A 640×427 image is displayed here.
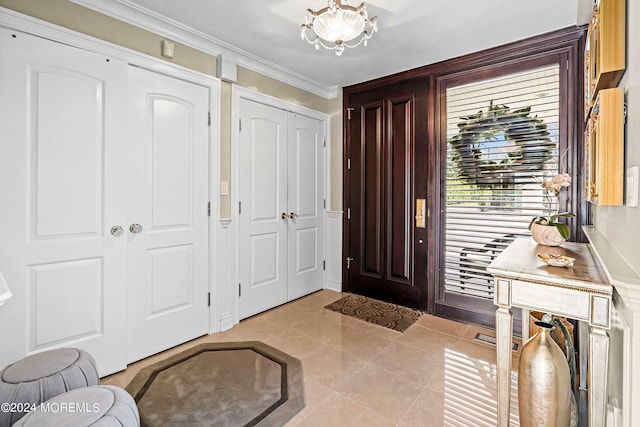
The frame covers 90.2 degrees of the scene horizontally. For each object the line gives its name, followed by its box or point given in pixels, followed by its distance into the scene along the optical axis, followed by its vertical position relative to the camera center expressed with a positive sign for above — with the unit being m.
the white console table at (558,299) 1.25 -0.36
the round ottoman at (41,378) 1.23 -0.69
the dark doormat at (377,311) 3.02 -1.01
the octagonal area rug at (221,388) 1.75 -1.10
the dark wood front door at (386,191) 3.28 +0.25
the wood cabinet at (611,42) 1.17 +0.65
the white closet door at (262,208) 3.09 +0.06
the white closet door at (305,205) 3.60 +0.10
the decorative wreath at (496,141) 2.62 +0.62
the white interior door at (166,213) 2.31 +0.00
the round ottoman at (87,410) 1.06 -0.69
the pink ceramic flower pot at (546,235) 1.92 -0.13
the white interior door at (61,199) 1.79 +0.09
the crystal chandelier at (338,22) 1.89 +1.18
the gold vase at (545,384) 1.39 -0.75
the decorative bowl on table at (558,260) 1.47 -0.22
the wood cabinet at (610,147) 1.17 +0.26
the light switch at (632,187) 0.99 +0.09
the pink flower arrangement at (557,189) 1.88 +0.17
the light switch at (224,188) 2.85 +0.23
